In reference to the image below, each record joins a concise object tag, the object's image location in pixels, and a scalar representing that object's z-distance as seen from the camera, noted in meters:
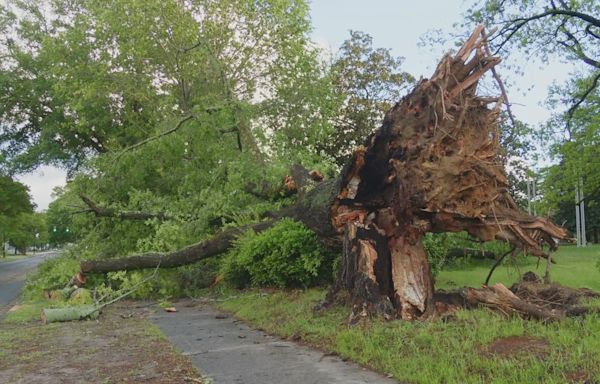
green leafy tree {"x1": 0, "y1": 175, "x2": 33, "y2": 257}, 34.19
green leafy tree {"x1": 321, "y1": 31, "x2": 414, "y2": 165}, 28.62
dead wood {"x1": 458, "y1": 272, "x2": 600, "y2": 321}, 6.11
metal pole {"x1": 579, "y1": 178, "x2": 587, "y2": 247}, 35.66
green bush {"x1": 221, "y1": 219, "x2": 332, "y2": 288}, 10.58
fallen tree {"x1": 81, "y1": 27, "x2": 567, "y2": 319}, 7.31
